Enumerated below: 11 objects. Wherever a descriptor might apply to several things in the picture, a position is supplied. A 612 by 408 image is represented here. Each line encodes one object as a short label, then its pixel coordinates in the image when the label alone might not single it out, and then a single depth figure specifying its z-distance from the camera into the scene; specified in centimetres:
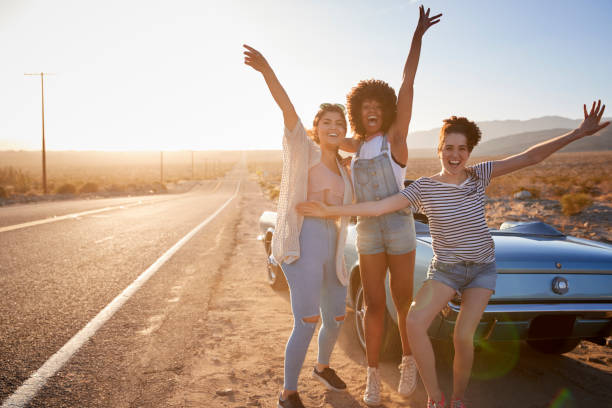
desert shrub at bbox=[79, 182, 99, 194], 3422
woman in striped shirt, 248
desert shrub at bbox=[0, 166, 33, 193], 3040
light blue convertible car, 280
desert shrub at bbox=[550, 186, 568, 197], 1939
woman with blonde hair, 253
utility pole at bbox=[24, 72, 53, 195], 2948
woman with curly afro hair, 279
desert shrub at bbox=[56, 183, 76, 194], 3155
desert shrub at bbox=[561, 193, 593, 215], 1353
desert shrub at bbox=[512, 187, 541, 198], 1838
